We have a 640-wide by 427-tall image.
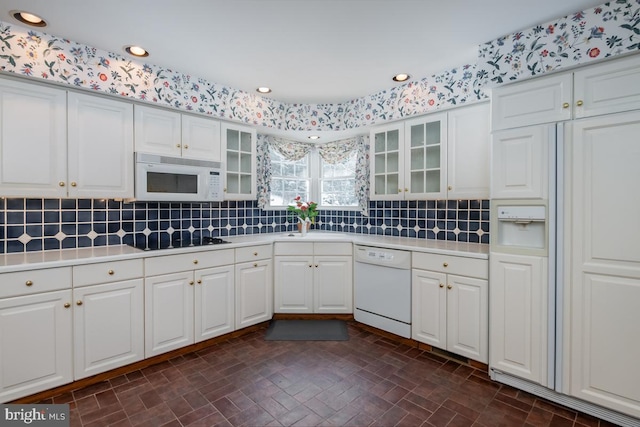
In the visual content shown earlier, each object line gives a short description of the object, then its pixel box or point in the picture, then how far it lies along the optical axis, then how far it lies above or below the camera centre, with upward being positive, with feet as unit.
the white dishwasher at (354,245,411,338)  9.20 -2.55
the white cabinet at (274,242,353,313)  10.84 -2.41
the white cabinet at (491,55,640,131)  5.66 +2.41
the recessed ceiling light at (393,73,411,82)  9.37 +4.21
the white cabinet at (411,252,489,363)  7.66 -2.53
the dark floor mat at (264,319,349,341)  9.55 -4.02
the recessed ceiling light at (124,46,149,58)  7.71 +4.14
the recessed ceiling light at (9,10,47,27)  6.23 +4.06
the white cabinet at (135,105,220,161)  8.47 +2.29
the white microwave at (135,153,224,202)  8.28 +0.91
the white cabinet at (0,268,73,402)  6.07 -2.58
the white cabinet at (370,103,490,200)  8.57 +1.72
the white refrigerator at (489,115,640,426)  5.69 -1.10
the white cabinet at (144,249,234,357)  7.97 -2.51
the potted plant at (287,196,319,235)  11.71 -0.03
